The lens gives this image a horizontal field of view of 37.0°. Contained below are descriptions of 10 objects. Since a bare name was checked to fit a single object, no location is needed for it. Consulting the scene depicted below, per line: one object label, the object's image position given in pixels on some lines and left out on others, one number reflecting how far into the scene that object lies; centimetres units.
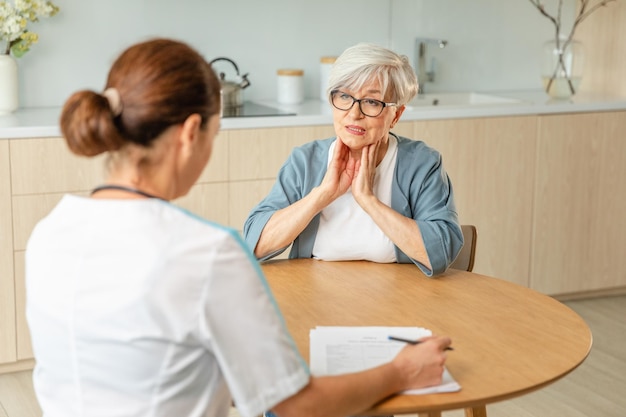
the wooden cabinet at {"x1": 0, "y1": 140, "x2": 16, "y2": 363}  321
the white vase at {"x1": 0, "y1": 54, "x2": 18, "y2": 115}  347
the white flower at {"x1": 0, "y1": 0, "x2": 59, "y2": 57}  342
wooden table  162
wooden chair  247
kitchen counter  328
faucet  434
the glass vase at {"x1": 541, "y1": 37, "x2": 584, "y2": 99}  432
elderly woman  225
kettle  370
